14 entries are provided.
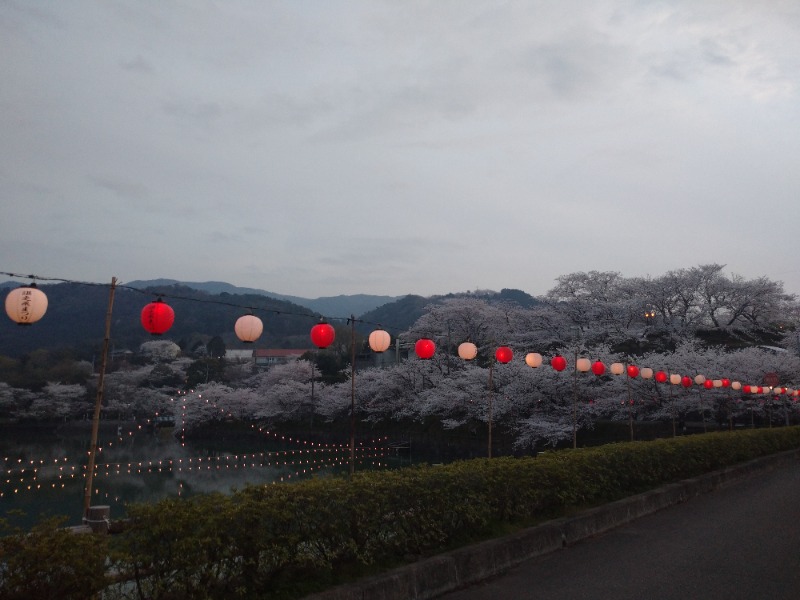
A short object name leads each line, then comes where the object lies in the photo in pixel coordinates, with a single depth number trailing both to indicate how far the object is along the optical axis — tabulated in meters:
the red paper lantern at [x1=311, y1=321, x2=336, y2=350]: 11.00
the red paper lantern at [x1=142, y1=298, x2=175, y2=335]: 8.04
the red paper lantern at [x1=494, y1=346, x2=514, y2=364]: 14.77
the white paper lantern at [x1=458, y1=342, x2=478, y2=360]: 14.25
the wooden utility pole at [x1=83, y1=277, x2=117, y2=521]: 6.15
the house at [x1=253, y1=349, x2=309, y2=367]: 71.92
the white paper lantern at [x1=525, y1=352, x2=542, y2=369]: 15.38
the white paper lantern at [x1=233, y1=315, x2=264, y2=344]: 9.54
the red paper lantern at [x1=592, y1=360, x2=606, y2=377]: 17.88
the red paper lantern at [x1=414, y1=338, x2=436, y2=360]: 13.66
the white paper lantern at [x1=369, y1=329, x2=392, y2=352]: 12.26
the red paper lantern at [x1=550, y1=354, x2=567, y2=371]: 16.50
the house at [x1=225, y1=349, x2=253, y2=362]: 78.40
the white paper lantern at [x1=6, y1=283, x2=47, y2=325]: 7.24
